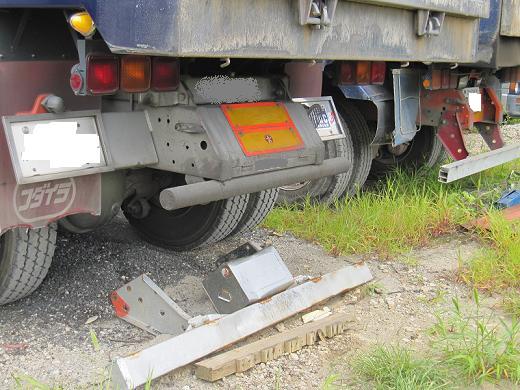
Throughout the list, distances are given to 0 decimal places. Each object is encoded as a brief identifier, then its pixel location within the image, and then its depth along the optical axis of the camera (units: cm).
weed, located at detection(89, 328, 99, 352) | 247
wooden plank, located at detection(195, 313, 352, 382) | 231
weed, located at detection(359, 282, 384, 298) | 315
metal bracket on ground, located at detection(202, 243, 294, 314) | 271
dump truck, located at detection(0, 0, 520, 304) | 216
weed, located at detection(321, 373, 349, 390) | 225
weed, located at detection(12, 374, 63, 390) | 218
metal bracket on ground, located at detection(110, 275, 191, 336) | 262
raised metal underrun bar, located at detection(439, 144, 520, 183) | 443
